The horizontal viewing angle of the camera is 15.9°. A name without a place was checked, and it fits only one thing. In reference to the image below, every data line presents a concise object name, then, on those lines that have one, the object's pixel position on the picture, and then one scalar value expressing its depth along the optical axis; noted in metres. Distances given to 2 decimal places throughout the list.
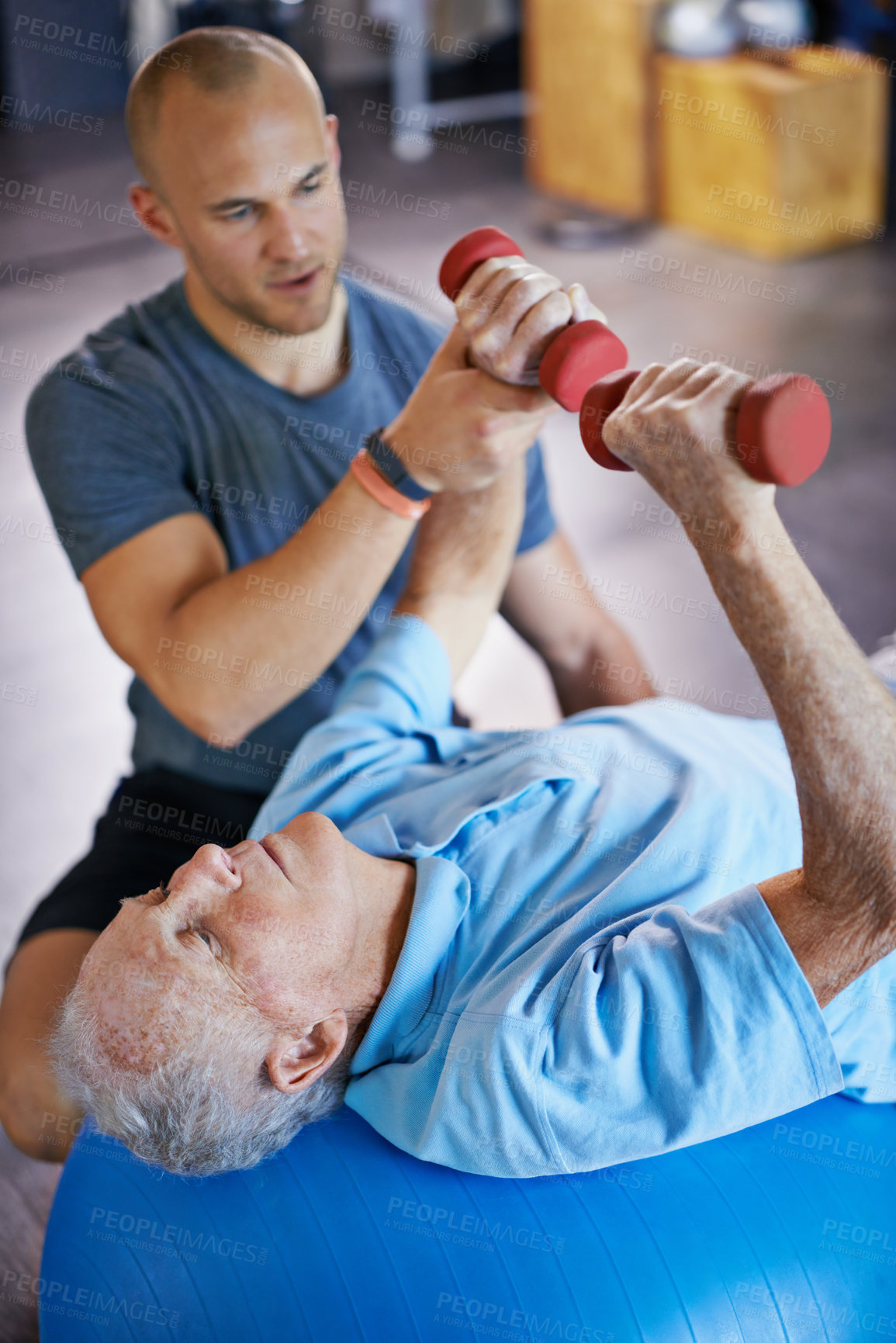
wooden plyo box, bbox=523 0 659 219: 5.20
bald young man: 2.18
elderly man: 1.93
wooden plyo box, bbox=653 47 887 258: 4.89
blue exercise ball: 2.00
